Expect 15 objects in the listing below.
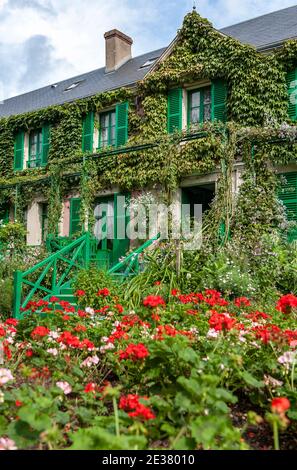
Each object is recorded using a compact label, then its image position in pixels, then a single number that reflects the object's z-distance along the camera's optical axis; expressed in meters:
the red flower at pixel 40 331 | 2.93
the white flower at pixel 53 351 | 3.12
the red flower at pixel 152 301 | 3.17
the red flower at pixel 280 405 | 1.82
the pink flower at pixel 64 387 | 2.51
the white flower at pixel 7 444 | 1.95
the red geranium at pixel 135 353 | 2.52
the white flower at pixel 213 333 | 3.07
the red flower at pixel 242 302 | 4.32
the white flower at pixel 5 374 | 2.57
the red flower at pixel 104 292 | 4.21
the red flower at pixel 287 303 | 2.93
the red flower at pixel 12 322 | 3.87
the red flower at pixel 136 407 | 2.01
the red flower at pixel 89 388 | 2.52
